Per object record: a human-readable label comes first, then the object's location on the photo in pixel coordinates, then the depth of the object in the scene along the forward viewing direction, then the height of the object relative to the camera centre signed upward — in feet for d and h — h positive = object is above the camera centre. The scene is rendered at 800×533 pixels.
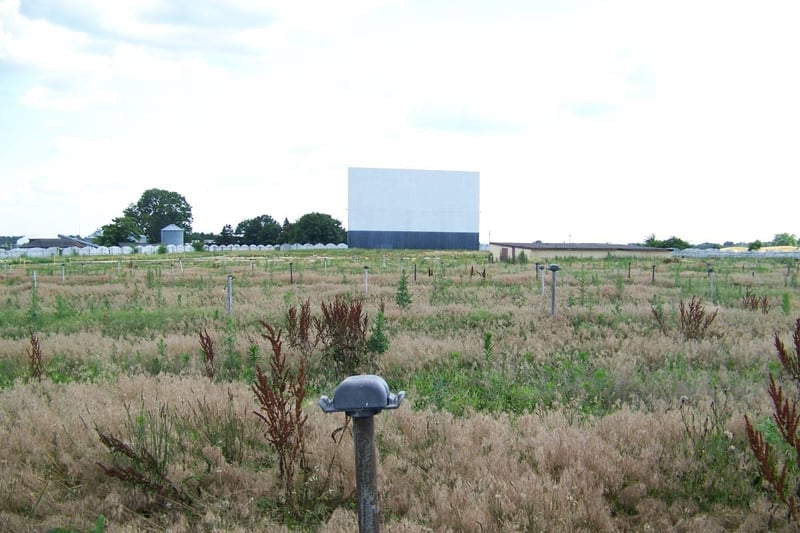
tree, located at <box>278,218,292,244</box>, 335.96 +8.98
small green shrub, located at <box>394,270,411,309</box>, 43.98 -3.72
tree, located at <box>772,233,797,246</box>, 327.02 +5.19
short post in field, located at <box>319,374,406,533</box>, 10.56 -3.05
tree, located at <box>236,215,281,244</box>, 363.76 +11.24
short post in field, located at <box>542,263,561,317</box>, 38.63 -3.73
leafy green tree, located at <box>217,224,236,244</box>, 385.70 +8.28
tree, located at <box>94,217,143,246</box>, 324.60 +8.59
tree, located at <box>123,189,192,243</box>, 376.68 +24.13
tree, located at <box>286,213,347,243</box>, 318.86 +9.67
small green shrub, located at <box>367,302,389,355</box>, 27.91 -4.43
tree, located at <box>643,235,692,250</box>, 242.78 +2.15
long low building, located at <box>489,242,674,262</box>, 161.07 -0.84
